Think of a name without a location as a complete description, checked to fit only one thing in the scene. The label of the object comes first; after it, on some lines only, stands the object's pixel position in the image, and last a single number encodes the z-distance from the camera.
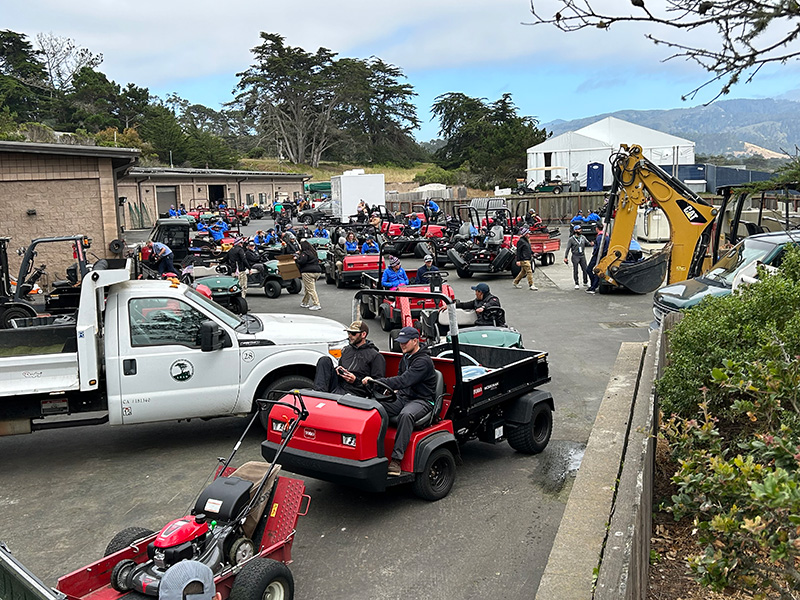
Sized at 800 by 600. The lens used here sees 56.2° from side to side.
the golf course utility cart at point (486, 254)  24.20
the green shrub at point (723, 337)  5.80
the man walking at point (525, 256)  21.45
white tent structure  64.25
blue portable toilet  55.88
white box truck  43.88
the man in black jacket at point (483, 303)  12.18
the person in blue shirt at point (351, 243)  25.36
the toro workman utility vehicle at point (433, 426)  6.54
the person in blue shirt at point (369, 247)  24.84
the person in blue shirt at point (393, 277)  15.86
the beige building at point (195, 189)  47.53
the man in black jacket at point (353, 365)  7.55
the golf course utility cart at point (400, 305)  14.22
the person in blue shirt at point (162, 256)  20.95
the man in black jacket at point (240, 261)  20.97
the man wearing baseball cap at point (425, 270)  16.73
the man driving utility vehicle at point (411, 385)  6.89
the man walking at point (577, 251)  21.25
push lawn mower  5.01
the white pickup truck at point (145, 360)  8.29
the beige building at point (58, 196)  21.47
